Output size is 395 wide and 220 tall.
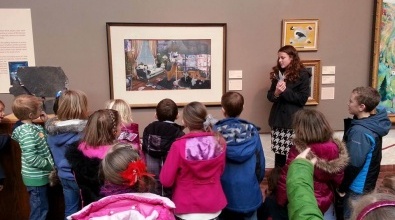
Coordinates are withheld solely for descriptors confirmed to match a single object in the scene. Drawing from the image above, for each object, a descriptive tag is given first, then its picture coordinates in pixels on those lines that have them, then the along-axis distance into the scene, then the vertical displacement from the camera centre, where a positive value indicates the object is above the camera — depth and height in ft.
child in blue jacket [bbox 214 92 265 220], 6.77 -1.95
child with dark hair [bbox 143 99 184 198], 7.06 -1.42
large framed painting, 11.18 +0.16
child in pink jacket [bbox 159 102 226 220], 6.19 -1.92
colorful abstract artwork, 12.34 +0.48
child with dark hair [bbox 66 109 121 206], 5.93 -1.46
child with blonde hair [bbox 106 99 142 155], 7.63 -1.32
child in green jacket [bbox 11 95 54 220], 7.26 -1.82
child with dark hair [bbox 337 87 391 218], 6.79 -1.52
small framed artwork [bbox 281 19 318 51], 11.85 +1.13
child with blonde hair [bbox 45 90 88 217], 7.02 -1.32
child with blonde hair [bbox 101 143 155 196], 5.08 -1.53
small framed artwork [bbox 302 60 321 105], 12.20 -0.48
